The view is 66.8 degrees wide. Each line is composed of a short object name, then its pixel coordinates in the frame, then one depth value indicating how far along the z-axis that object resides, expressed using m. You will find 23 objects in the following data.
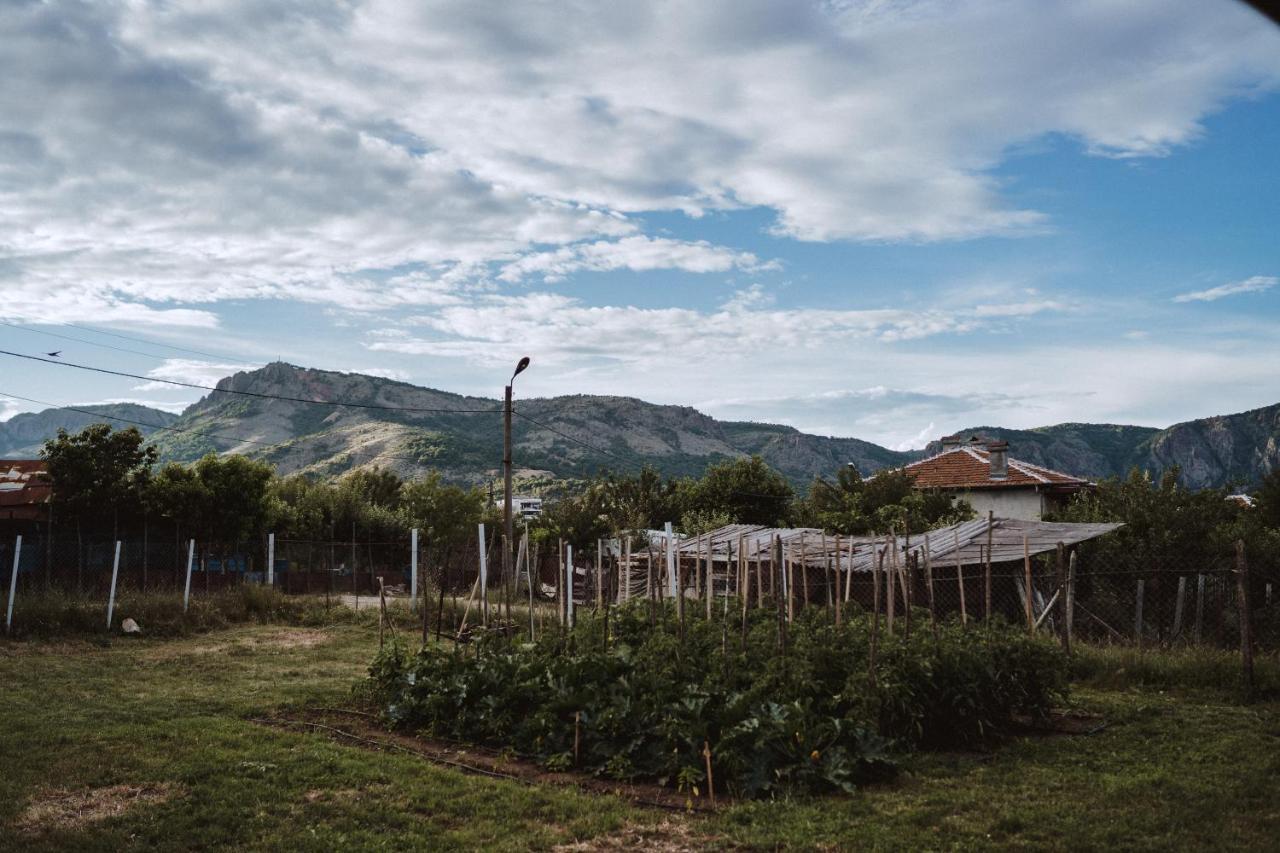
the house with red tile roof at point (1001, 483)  36.00
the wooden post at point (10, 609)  16.67
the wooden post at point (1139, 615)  13.28
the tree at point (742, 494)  40.81
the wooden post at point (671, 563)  19.41
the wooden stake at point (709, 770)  7.20
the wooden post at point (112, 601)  17.59
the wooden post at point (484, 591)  11.23
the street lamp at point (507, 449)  18.71
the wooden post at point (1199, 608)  13.46
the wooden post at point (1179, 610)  14.05
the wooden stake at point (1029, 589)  11.64
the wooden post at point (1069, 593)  11.41
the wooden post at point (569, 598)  11.52
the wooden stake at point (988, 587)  10.70
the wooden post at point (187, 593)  19.17
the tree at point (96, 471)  27.52
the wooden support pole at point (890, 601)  10.02
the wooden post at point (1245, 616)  10.45
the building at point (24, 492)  29.03
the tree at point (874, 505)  28.47
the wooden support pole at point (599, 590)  11.04
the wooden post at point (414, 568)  20.92
